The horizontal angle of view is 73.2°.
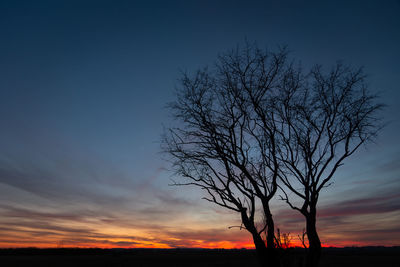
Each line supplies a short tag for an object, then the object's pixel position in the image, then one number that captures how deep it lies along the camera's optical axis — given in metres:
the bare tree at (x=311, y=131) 9.84
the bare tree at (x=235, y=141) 10.02
